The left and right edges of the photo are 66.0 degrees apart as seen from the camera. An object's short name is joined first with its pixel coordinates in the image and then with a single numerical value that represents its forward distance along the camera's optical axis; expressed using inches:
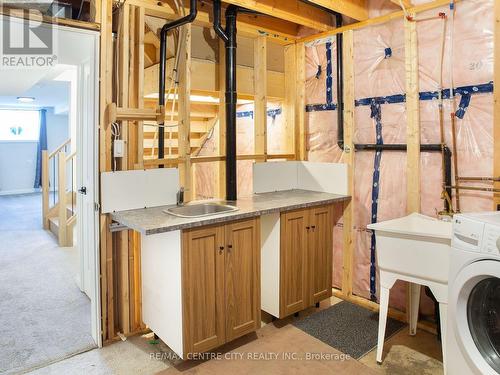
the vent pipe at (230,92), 114.1
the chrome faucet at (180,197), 108.3
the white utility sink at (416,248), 83.6
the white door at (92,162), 96.6
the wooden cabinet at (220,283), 89.0
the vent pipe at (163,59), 101.0
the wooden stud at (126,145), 98.0
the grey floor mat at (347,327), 101.3
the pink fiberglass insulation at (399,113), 96.6
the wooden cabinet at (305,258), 110.8
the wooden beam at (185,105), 108.8
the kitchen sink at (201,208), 103.0
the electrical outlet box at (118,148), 98.7
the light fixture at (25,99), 303.6
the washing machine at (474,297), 66.5
